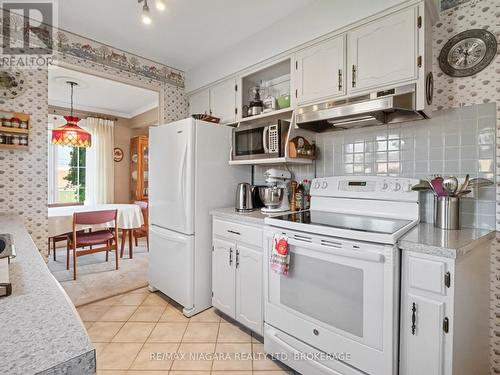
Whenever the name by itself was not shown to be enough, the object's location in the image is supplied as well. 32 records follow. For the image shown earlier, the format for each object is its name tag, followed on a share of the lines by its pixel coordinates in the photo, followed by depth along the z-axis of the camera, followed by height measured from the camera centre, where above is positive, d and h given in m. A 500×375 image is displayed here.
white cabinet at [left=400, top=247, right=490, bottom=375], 1.14 -0.56
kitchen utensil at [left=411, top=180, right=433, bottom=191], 1.56 +0.00
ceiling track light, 1.41 +0.96
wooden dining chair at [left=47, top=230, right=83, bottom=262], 3.36 -0.68
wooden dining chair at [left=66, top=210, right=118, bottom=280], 3.14 -0.63
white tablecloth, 3.14 -0.42
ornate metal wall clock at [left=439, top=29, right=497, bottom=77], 1.55 +0.79
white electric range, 1.27 -0.52
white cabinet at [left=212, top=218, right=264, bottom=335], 1.93 -0.67
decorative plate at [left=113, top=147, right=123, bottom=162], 5.40 +0.59
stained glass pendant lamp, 3.26 +0.58
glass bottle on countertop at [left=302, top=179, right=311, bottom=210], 2.25 -0.07
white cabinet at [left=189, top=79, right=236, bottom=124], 2.65 +0.87
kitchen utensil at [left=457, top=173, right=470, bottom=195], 1.47 +0.00
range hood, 1.55 +0.47
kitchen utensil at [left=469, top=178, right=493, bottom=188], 1.45 +0.02
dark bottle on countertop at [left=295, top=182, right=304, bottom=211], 2.23 -0.12
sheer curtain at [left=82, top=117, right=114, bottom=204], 5.02 +0.37
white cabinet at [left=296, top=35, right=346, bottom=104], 1.85 +0.82
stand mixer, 2.15 -0.07
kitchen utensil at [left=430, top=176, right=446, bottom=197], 1.50 +0.00
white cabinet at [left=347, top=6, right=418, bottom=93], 1.56 +0.82
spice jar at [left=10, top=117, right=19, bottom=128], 2.10 +0.47
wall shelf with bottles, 2.06 +0.41
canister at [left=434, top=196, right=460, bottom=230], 1.47 -0.14
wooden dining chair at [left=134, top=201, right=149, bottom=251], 4.49 -0.83
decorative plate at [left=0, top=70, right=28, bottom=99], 2.09 +0.78
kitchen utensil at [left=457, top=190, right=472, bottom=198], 1.45 -0.04
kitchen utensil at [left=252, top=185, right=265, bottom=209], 2.44 -0.12
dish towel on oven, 1.62 -0.43
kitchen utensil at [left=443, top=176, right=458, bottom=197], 1.47 +0.00
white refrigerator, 2.25 -0.12
